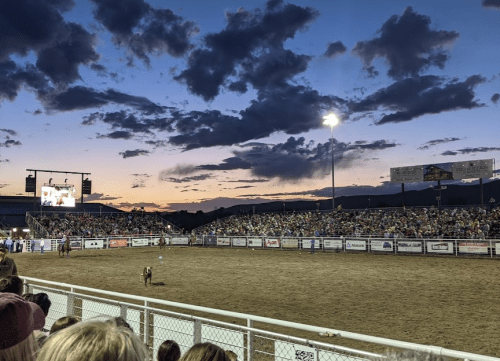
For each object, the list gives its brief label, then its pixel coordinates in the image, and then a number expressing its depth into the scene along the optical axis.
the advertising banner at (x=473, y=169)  48.06
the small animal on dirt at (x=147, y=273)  17.36
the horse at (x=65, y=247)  31.47
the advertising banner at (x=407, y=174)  52.50
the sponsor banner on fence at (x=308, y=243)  37.59
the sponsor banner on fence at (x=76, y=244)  41.03
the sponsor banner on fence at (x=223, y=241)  44.31
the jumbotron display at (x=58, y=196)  52.72
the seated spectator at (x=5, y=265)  6.70
